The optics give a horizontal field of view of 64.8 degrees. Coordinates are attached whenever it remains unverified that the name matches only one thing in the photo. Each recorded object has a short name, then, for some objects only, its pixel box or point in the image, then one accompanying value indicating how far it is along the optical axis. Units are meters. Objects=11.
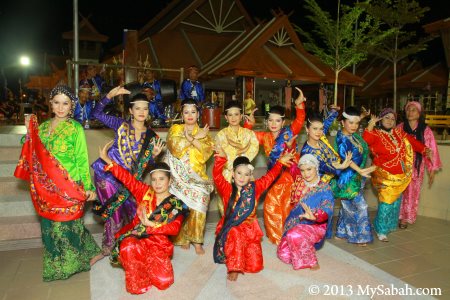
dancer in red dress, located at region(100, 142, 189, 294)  3.30
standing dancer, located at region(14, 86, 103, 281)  3.39
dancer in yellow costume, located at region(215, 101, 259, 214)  4.42
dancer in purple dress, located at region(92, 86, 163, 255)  3.85
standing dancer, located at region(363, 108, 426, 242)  4.88
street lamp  20.19
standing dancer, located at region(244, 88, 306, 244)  4.50
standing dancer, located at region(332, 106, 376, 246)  4.57
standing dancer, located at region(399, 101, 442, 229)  5.44
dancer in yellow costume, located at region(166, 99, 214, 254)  4.11
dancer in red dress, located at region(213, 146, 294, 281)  3.66
